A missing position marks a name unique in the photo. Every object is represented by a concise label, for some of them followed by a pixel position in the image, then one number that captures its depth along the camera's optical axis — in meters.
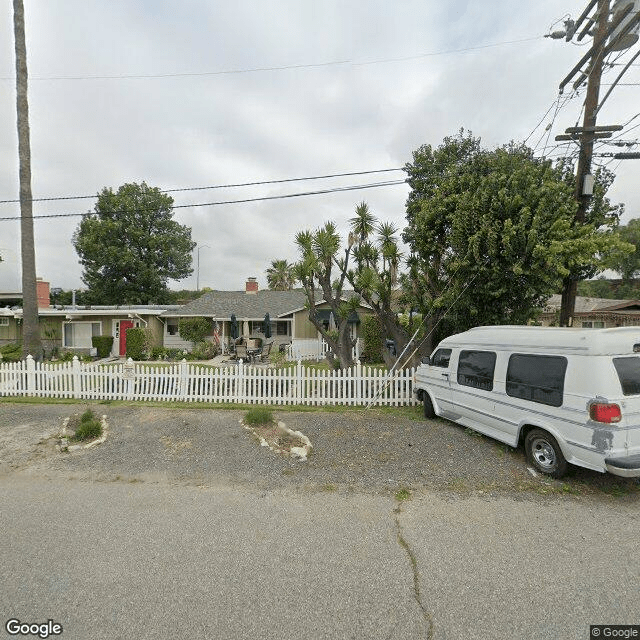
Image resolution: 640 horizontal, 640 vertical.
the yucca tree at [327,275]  9.52
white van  4.04
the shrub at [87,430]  6.30
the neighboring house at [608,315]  19.86
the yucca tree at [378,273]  9.47
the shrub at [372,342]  16.70
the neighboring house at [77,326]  19.16
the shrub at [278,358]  15.63
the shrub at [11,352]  14.56
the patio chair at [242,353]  16.08
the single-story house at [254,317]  20.14
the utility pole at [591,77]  7.71
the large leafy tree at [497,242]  7.32
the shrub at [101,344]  19.23
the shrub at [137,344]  18.27
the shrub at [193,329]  20.44
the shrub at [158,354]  18.27
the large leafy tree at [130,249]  34.09
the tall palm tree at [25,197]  11.44
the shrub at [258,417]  7.08
